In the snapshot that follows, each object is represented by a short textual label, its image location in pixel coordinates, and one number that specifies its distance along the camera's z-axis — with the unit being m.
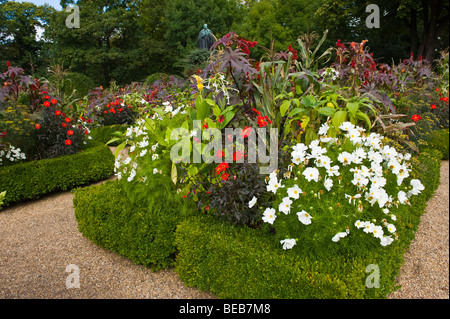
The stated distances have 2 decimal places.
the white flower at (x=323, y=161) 1.97
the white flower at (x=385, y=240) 1.80
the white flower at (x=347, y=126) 2.19
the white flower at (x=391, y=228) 1.82
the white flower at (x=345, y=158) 1.99
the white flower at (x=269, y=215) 1.93
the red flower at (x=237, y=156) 2.27
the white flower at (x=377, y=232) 1.79
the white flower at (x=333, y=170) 1.95
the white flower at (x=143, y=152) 2.67
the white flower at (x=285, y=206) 1.85
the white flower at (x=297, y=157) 2.06
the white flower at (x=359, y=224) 1.77
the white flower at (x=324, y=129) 2.28
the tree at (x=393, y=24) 12.23
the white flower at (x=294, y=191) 1.85
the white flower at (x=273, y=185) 1.99
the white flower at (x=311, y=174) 1.91
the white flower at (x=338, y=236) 1.71
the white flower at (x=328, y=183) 1.92
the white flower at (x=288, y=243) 1.86
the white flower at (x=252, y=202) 2.07
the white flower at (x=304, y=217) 1.80
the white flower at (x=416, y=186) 2.02
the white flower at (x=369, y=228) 1.78
